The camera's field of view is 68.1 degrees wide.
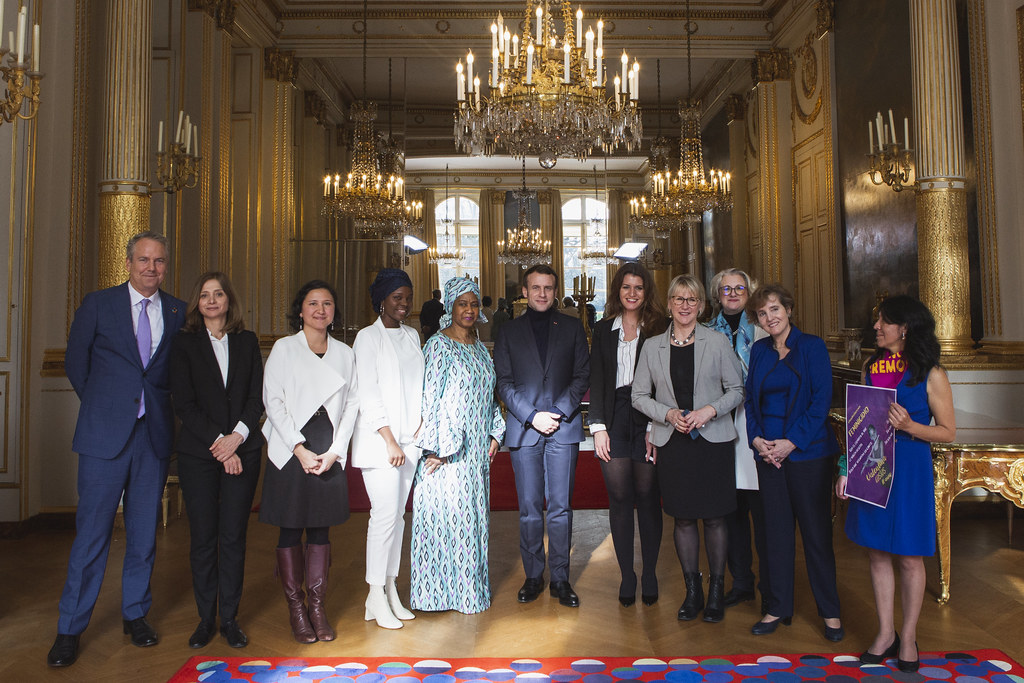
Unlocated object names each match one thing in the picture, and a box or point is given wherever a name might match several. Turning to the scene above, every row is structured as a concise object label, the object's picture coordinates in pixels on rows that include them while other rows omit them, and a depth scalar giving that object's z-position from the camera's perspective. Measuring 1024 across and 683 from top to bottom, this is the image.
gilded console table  3.84
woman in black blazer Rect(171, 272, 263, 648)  3.17
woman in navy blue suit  3.25
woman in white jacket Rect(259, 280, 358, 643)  3.19
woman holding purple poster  2.87
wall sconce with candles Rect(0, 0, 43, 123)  2.90
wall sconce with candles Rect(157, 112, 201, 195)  6.09
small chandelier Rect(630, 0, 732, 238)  9.27
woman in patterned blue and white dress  3.55
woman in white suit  3.41
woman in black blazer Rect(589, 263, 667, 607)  3.64
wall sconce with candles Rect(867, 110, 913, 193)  5.99
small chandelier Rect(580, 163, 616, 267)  19.51
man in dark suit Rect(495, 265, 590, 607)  3.70
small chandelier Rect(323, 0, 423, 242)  9.34
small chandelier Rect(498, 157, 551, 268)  15.95
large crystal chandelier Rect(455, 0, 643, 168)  5.86
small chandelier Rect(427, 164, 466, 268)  18.06
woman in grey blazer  3.42
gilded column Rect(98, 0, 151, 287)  5.13
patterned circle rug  2.86
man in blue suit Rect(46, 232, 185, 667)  3.17
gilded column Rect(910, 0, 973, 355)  5.45
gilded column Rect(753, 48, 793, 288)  9.92
